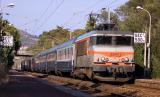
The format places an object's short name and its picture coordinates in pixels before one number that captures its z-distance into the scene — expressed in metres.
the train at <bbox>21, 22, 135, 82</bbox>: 30.36
